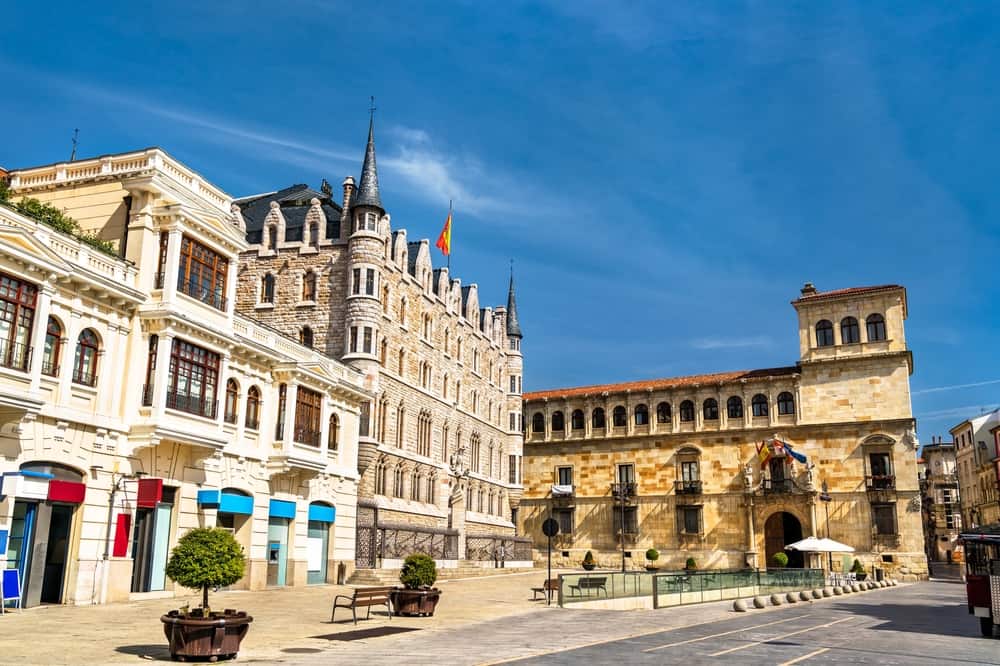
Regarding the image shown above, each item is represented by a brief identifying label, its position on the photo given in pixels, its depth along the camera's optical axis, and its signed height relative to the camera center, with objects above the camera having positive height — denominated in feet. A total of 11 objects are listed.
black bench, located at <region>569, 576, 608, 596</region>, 90.48 -5.56
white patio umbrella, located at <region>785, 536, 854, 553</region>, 152.35 -2.44
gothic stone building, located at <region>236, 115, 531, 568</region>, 142.00 +33.57
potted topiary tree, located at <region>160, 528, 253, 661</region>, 45.65 -3.27
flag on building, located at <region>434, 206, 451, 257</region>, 181.27 +59.55
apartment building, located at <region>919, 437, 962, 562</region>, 339.77 +12.48
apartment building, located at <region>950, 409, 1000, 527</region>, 264.72 +21.17
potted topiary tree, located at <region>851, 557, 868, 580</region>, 161.38 -7.38
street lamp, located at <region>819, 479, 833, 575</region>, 186.39 +7.40
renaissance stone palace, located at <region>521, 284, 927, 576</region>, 188.03 +16.79
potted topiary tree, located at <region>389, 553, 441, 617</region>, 74.84 -5.28
